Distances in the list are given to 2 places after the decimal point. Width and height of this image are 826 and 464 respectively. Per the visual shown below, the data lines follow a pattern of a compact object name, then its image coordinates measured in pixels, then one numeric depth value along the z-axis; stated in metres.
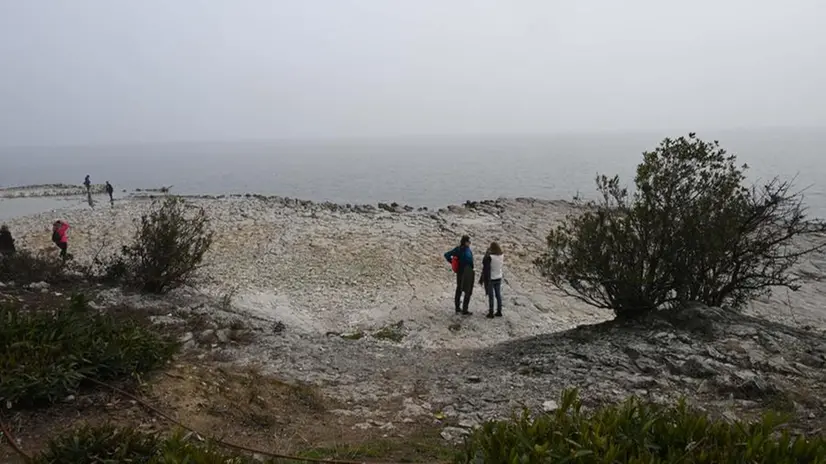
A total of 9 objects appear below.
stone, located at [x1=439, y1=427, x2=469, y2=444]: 6.30
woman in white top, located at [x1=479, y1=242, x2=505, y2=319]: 13.49
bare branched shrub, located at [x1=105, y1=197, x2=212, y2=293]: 13.01
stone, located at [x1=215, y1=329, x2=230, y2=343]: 9.84
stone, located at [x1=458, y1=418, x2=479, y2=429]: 6.73
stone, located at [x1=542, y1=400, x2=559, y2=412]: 7.05
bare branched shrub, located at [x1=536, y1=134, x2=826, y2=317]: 9.44
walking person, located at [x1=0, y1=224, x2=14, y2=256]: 16.88
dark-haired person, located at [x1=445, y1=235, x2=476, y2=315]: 13.55
